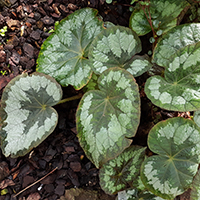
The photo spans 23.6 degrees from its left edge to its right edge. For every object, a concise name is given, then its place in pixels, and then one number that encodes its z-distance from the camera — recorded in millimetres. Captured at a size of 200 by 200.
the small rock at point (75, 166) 542
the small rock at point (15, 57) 560
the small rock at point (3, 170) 534
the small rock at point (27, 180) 535
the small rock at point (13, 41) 562
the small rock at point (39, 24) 568
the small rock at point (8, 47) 561
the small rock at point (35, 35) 564
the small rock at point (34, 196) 532
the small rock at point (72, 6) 568
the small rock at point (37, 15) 567
